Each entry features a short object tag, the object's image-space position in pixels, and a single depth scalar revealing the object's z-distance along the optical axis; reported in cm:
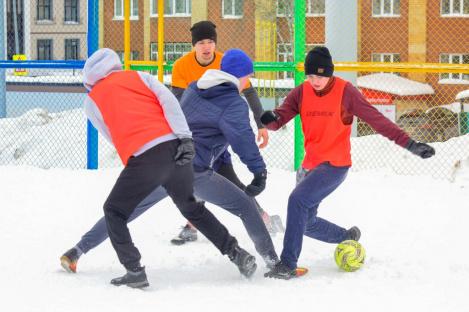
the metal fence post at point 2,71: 1424
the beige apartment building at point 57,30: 4559
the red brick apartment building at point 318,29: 2933
